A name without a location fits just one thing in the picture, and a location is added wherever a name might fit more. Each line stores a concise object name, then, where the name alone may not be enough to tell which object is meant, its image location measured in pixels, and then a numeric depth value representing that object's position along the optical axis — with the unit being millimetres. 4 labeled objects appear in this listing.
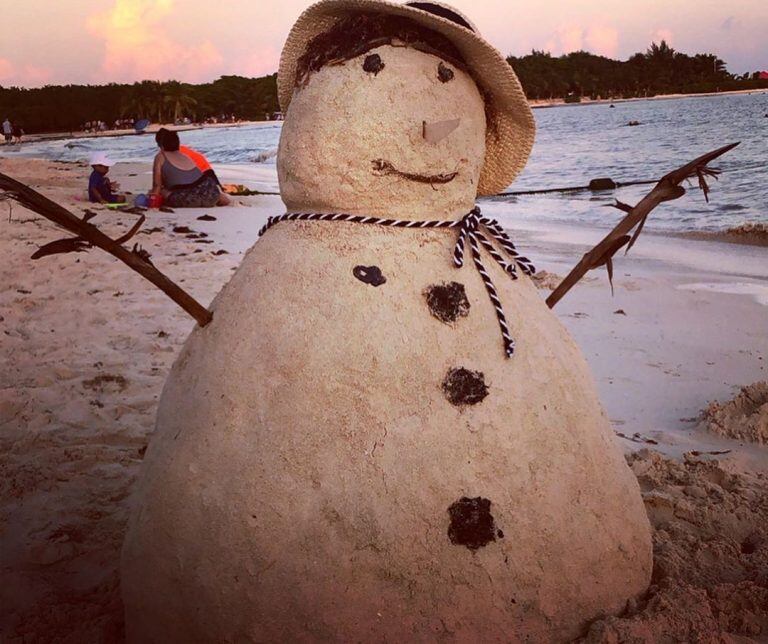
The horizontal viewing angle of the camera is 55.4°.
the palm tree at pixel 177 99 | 80000
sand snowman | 1697
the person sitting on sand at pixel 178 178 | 10148
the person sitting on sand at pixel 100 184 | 10820
